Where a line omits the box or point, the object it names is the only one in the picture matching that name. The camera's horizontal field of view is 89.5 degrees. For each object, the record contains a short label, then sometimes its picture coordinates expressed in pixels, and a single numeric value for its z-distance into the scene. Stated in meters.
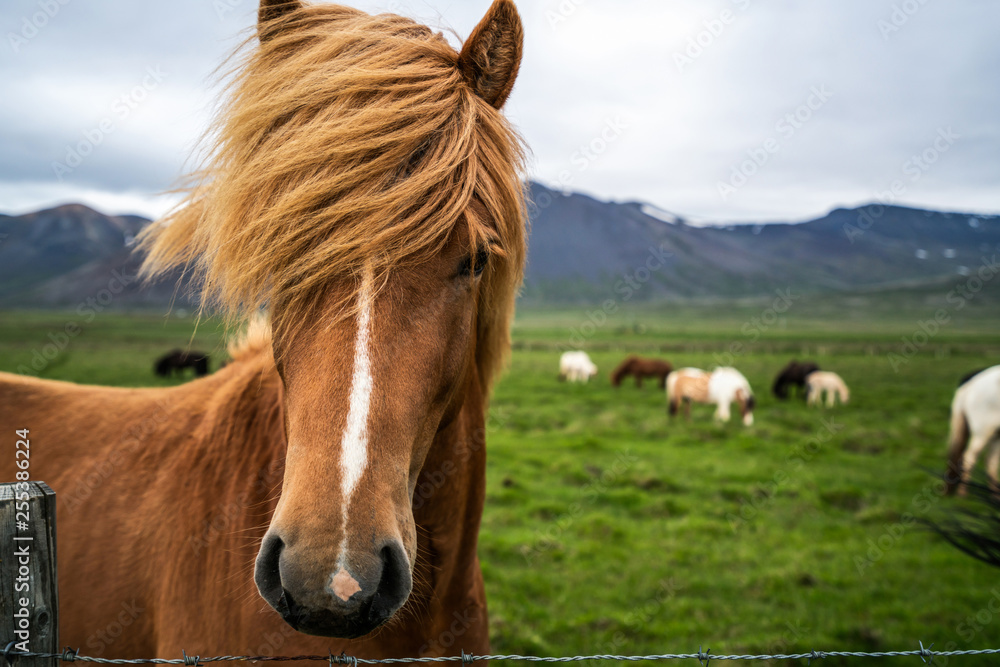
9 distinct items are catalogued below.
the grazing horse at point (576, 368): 23.38
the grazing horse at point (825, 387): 17.19
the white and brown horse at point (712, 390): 13.92
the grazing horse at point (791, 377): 19.09
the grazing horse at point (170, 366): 23.19
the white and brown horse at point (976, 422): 8.23
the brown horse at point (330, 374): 1.13
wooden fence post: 1.25
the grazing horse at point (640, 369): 21.14
